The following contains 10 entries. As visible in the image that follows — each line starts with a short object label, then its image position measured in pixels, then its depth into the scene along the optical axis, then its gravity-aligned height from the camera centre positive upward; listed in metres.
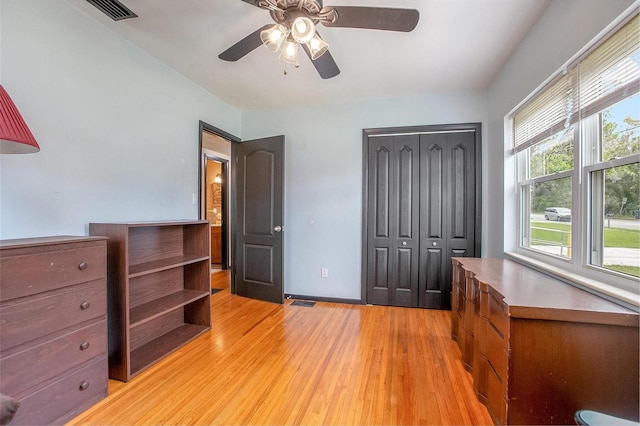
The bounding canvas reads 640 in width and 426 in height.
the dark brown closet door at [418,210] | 3.11 +0.03
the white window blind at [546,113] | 1.69 +0.74
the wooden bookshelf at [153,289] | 1.81 -0.67
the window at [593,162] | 1.29 +0.30
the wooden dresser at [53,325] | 1.25 -0.60
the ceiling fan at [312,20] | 1.39 +1.05
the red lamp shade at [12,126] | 1.12 +0.37
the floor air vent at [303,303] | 3.35 -1.17
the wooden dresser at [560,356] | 1.12 -0.64
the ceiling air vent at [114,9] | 1.71 +1.36
